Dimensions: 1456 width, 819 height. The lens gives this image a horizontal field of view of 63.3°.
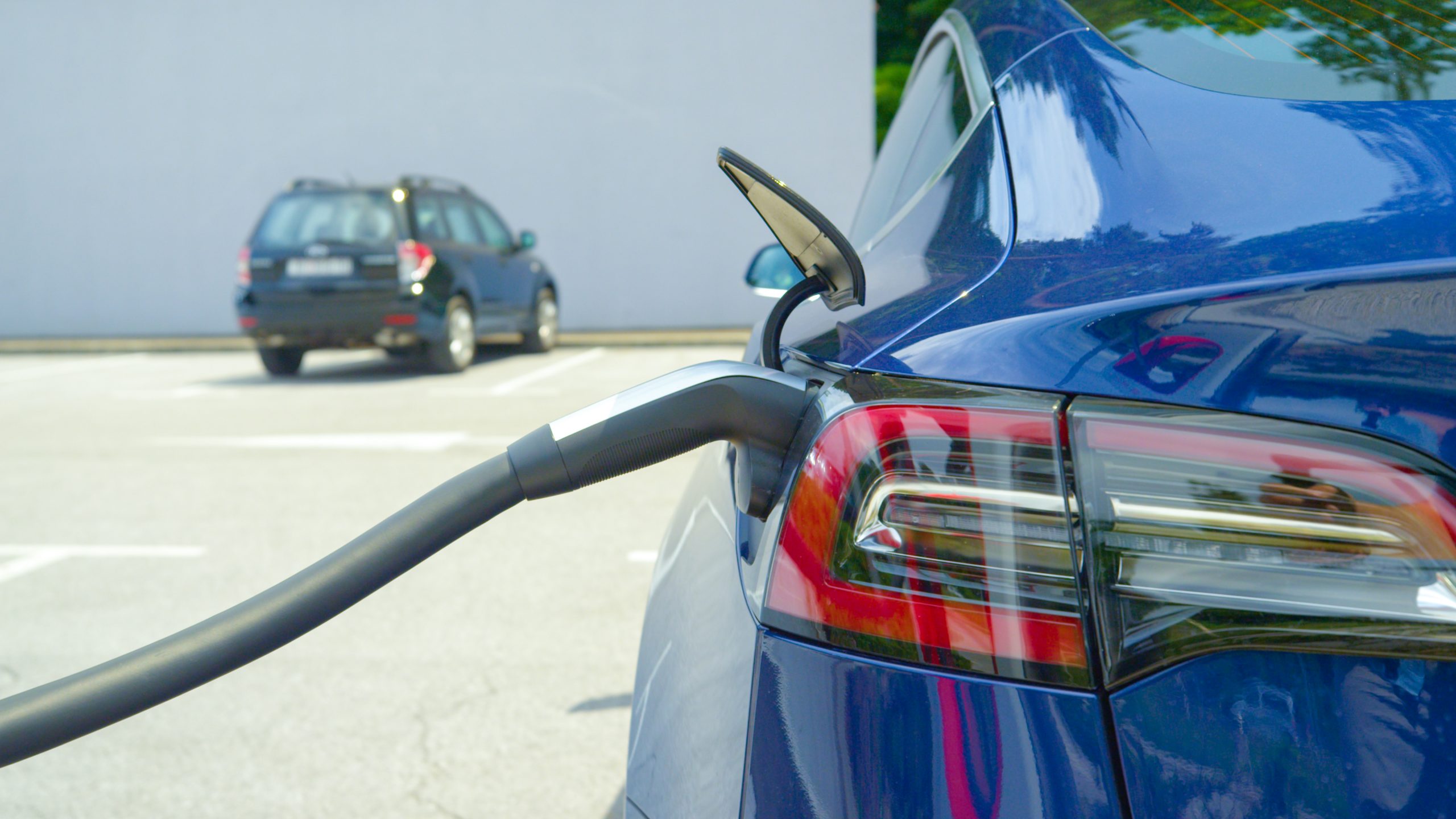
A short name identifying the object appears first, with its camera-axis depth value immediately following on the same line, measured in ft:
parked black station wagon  33.40
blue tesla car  2.48
